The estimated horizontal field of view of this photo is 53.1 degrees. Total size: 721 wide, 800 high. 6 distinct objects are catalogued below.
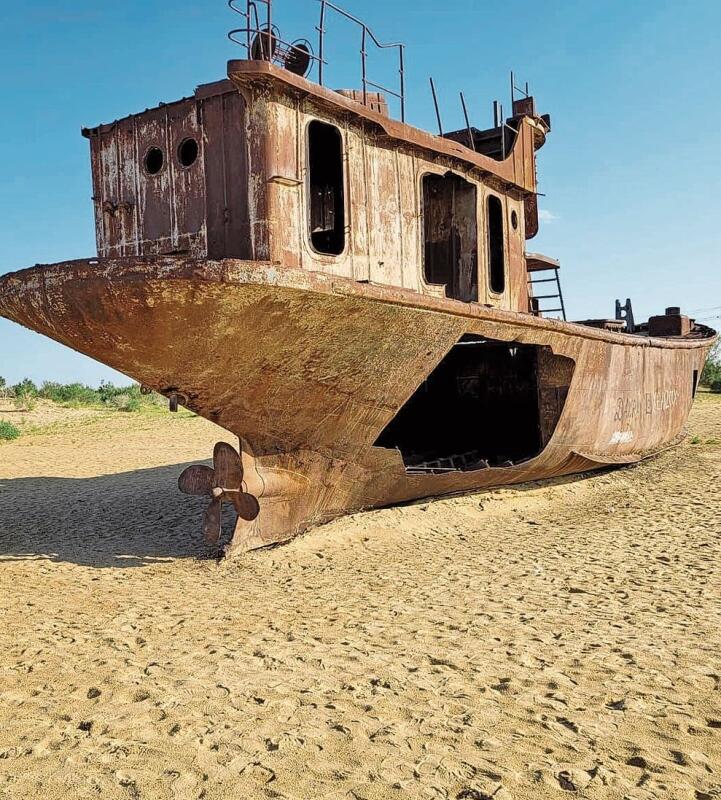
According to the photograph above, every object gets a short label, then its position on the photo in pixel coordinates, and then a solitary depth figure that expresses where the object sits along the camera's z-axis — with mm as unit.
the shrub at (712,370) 28514
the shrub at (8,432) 16516
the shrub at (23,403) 20969
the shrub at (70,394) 24570
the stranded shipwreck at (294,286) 4801
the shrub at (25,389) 23672
